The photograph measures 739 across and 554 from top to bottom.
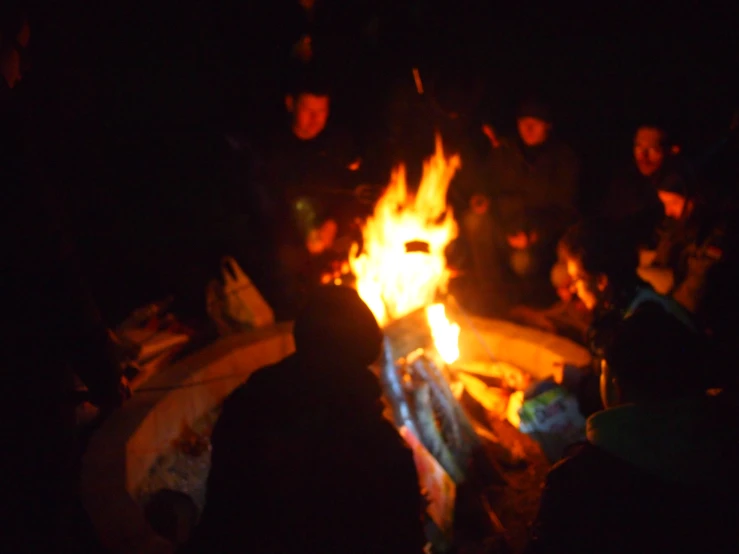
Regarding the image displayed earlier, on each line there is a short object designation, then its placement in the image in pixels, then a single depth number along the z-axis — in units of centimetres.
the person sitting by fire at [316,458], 194
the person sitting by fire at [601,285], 349
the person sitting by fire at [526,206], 635
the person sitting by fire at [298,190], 579
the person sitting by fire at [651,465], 172
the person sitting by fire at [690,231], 425
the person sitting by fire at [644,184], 542
